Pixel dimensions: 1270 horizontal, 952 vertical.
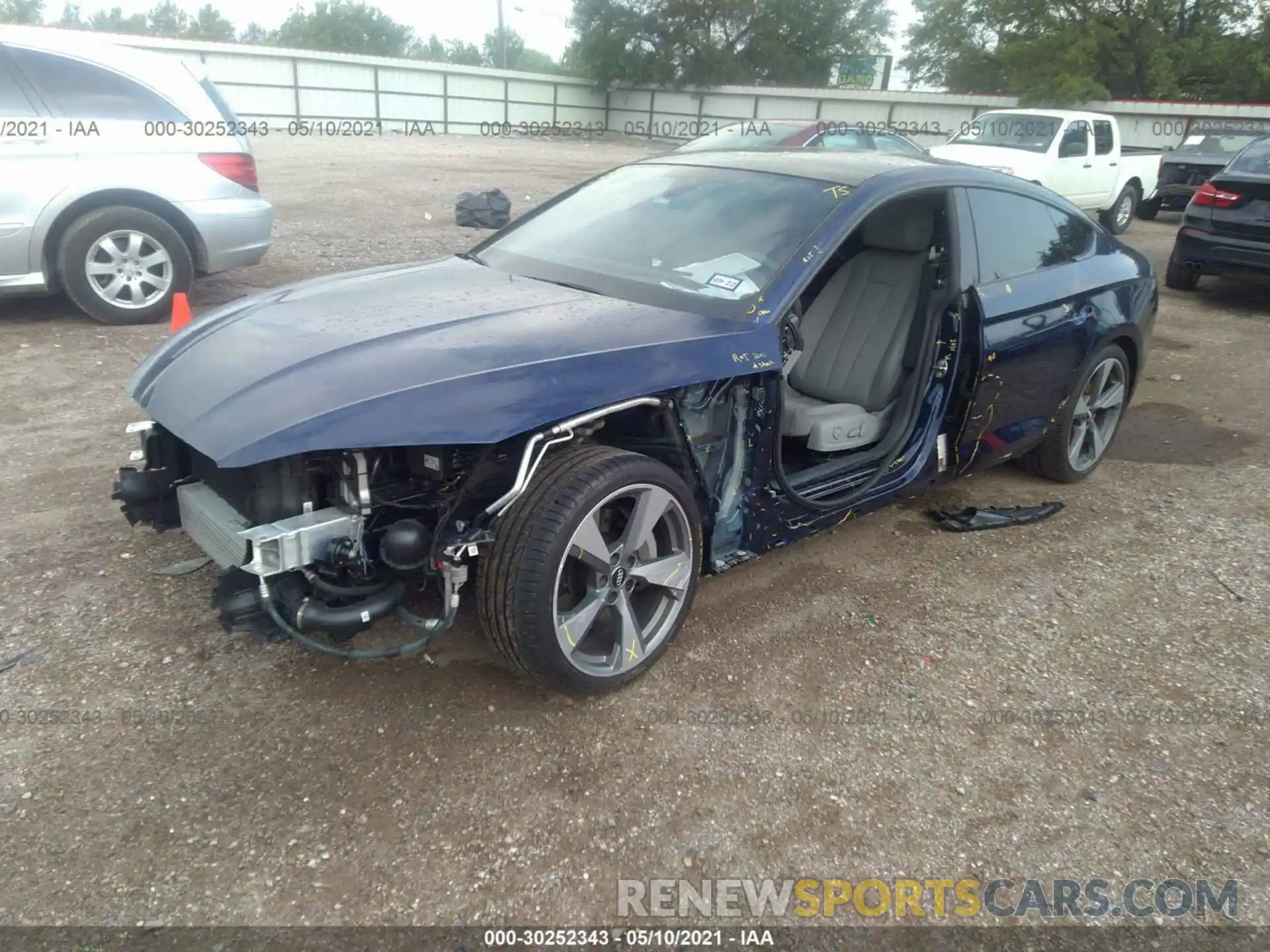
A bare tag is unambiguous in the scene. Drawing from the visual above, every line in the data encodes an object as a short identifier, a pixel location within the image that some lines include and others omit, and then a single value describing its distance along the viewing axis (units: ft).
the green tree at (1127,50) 92.02
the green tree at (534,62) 270.87
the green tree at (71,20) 159.96
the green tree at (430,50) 254.06
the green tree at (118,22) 204.99
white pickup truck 40.63
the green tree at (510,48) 269.03
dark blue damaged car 8.16
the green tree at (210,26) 234.79
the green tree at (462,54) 252.83
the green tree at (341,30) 218.59
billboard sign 126.52
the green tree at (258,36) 222.89
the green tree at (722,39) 137.08
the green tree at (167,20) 232.32
